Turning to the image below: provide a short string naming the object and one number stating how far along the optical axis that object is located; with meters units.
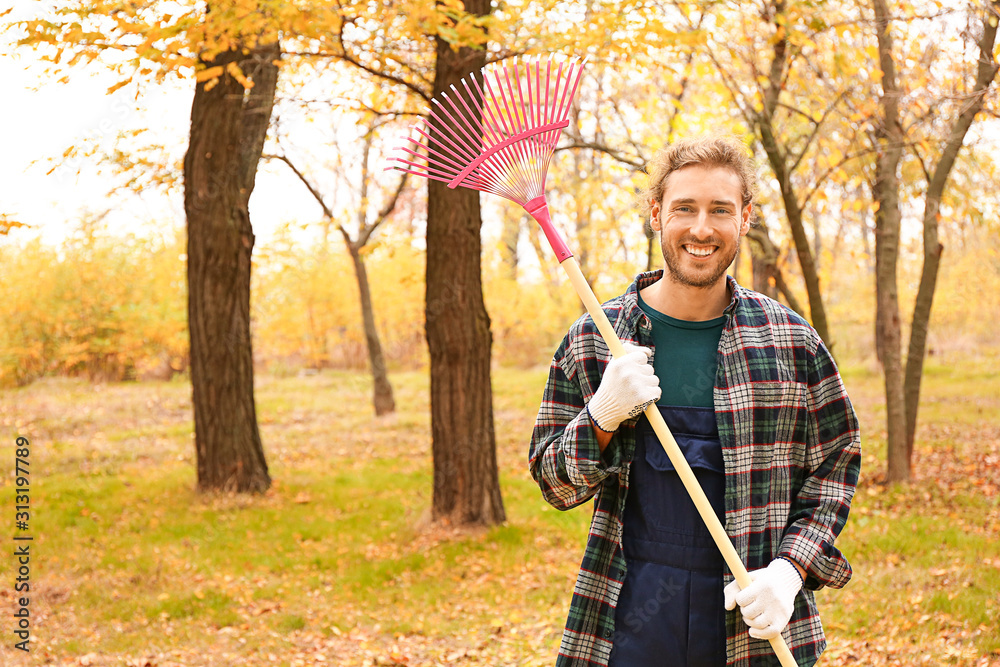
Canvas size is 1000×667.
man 2.11
